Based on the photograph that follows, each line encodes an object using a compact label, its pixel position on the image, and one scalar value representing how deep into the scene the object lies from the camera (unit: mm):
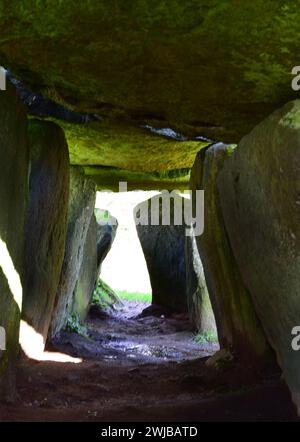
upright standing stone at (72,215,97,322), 9531
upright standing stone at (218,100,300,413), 3613
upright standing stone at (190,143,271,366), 5531
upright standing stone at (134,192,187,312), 12477
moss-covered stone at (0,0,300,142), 3016
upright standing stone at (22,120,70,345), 5805
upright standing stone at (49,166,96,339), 7914
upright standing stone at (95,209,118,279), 12320
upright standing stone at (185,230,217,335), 9844
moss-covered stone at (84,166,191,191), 8773
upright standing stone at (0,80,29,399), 4137
